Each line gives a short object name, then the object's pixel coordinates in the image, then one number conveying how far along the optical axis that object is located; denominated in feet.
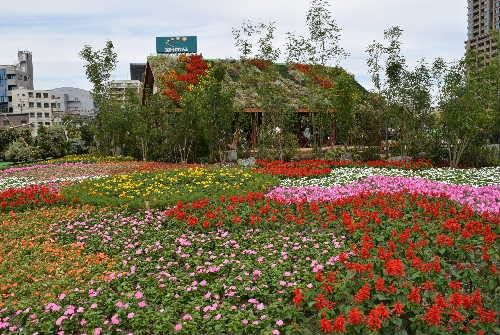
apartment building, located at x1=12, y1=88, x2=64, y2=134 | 314.55
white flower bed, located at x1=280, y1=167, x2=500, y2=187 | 40.42
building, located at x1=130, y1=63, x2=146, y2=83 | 314.18
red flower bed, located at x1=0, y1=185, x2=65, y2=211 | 35.04
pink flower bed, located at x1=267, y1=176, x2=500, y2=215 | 29.45
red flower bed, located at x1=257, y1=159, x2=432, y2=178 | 46.80
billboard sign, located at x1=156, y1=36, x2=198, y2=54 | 115.14
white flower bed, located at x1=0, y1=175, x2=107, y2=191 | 49.80
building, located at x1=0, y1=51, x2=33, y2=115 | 319.68
